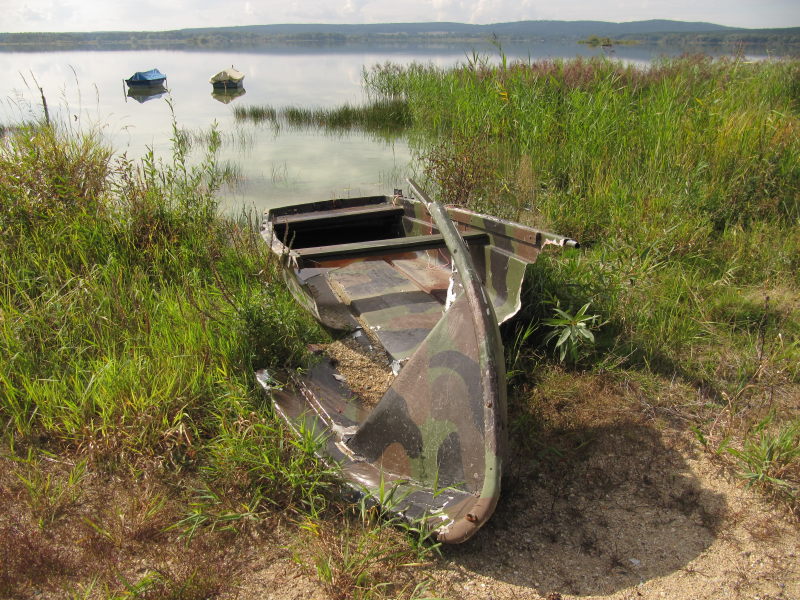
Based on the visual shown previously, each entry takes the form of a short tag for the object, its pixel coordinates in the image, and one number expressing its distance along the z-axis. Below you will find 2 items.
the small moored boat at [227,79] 21.55
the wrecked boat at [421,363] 2.29
